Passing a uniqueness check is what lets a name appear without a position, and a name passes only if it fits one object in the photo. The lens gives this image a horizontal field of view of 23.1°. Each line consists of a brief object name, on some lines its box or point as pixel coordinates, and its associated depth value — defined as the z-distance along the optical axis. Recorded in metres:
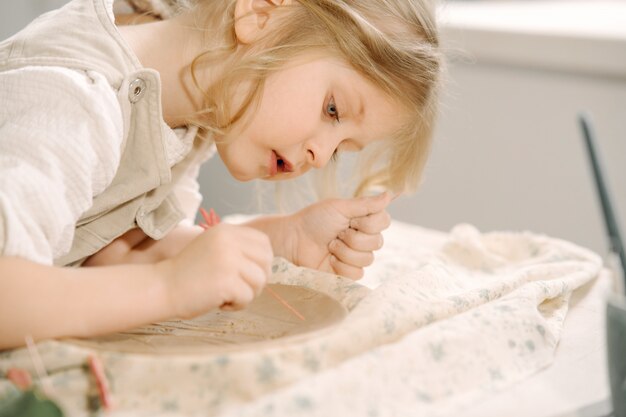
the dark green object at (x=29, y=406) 1.07
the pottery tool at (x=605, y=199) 1.24
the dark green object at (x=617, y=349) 1.10
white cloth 1.10
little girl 1.17
